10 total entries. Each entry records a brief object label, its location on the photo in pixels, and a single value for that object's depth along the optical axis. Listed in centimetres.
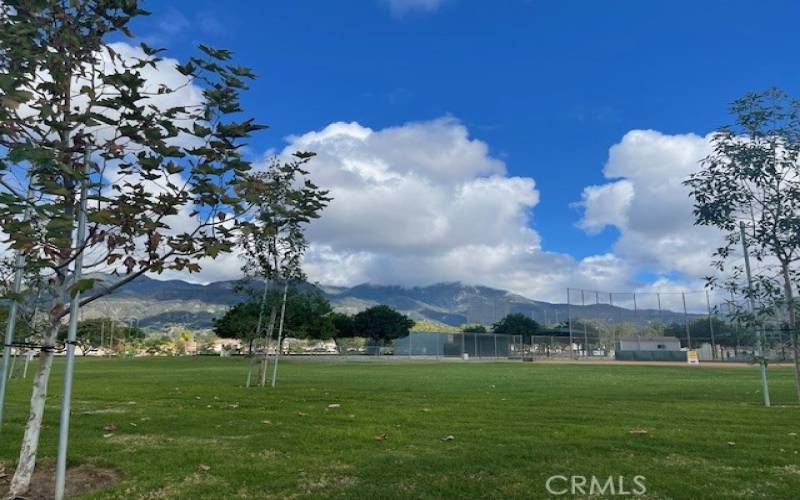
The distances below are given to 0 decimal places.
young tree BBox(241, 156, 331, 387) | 1819
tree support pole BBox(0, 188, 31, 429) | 557
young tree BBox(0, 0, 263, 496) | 445
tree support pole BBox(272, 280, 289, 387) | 1874
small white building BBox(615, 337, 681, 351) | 6800
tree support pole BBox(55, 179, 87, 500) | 511
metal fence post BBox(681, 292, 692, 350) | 6427
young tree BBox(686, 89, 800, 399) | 1295
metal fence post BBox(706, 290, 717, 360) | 6071
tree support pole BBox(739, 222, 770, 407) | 1295
